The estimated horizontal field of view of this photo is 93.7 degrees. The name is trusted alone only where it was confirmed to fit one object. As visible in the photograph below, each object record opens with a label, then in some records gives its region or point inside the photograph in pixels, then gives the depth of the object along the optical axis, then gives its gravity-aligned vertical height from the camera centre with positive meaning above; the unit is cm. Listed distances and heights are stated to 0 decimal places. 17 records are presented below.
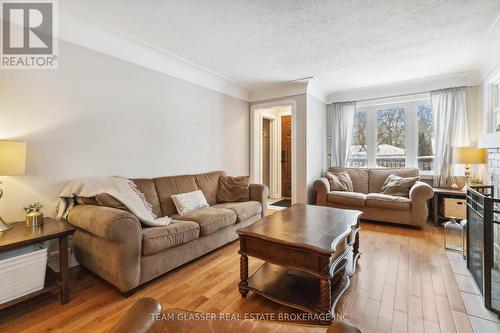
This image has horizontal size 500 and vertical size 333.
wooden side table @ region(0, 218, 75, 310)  164 -53
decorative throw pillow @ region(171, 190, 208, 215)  287 -45
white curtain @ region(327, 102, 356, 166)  482 +74
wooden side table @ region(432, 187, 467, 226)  362 -55
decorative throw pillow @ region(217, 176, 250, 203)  352 -37
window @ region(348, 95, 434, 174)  433 +60
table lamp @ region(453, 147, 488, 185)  333 +14
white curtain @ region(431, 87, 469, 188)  385 +63
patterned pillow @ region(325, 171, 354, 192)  436 -29
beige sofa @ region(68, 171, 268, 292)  184 -65
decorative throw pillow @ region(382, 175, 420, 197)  386 -34
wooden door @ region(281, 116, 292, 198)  619 +36
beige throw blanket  218 -27
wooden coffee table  156 -67
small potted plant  192 -41
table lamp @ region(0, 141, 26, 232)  173 +6
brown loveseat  353 -54
